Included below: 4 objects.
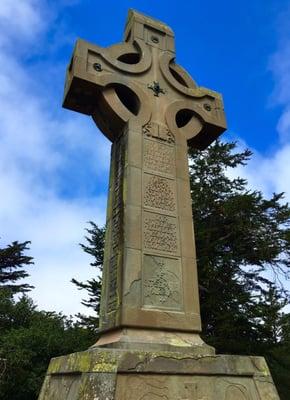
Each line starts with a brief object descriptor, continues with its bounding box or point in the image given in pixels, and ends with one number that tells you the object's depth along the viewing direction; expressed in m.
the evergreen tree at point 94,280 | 20.75
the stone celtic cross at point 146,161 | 4.72
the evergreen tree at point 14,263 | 33.78
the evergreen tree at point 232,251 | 16.81
